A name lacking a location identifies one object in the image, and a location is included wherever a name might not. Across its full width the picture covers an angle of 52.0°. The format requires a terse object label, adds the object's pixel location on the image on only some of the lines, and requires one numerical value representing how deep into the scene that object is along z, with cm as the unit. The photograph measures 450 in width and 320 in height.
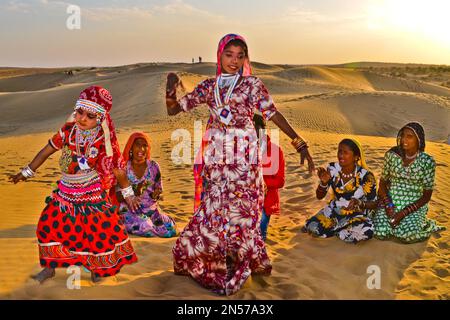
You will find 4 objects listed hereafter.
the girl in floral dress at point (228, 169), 414
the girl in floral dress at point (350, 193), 569
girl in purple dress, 605
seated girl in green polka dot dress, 575
